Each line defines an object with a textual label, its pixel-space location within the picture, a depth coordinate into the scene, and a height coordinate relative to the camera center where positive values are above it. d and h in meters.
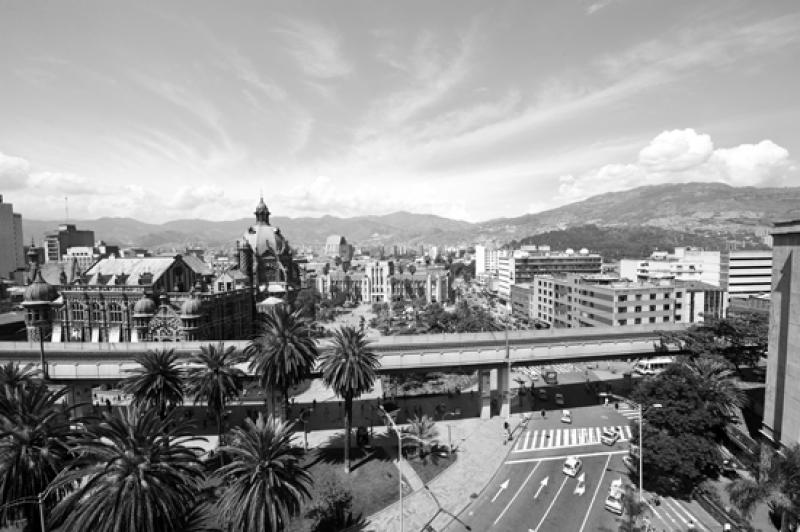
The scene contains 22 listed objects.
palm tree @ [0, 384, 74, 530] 25.47 -13.33
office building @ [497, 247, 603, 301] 172.12 -8.34
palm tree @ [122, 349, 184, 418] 41.50 -14.50
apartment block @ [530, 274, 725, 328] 97.14 -14.09
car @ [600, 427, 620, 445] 53.18 -25.25
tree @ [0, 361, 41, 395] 35.53 -12.24
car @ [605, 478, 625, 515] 38.69 -24.64
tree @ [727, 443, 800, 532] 31.91 -19.41
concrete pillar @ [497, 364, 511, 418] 60.19 -21.97
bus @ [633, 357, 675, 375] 82.59 -24.42
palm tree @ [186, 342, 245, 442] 43.28 -14.62
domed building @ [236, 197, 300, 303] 108.50 -4.86
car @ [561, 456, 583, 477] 45.53 -24.88
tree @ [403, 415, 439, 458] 49.69 -23.50
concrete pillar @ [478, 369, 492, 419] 60.75 -22.68
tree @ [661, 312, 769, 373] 60.97 -14.16
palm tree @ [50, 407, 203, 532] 21.05 -12.87
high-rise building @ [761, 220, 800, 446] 42.88 -10.58
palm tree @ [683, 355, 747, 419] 46.06 -16.28
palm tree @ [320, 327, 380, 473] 43.16 -13.27
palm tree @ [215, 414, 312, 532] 25.48 -15.46
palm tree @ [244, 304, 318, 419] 43.75 -11.94
